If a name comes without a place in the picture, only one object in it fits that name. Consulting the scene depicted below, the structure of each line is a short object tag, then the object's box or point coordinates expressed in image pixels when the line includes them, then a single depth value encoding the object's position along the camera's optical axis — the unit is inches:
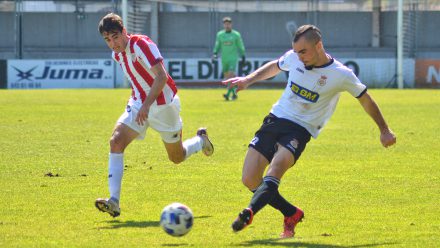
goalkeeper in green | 2294.6
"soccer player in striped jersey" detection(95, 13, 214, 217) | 697.9
